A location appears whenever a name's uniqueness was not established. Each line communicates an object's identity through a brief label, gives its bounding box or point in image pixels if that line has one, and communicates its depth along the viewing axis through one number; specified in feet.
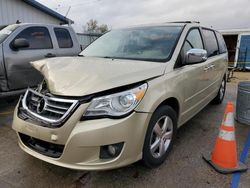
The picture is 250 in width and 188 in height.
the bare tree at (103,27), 130.16
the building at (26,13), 32.65
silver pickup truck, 14.39
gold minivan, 6.71
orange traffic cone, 8.77
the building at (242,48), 47.36
